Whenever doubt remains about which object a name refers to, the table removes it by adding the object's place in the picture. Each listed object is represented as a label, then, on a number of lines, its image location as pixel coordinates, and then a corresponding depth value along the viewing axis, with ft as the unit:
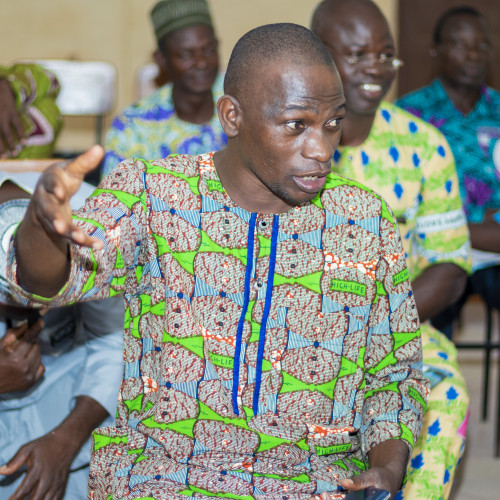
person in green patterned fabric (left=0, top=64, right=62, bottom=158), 11.17
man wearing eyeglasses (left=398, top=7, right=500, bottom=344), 11.89
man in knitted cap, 13.07
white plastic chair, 16.71
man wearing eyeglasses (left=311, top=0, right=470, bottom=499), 8.80
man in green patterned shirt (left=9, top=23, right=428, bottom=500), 5.44
